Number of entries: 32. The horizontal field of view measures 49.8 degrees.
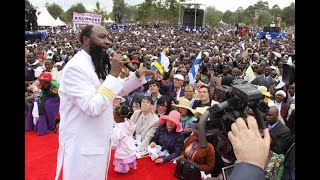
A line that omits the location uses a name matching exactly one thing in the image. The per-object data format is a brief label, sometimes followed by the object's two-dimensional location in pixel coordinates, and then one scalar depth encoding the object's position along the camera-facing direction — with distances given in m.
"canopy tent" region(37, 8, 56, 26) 27.51
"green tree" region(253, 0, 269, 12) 69.28
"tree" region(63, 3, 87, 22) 62.38
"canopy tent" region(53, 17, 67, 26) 29.56
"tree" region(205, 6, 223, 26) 62.46
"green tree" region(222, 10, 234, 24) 80.84
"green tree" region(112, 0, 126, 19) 61.31
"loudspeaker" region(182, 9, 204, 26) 37.62
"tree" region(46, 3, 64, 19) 62.41
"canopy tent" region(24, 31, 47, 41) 18.93
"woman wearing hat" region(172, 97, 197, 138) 5.11
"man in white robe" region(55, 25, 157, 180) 2.52
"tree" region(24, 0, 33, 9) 19.47
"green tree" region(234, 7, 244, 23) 70.19
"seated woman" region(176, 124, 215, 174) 4.11
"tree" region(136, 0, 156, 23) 48.19
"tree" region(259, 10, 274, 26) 58.06
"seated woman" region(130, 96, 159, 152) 5.26
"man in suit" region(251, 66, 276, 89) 7.17
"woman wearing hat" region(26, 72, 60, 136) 6.10
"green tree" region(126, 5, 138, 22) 64.88
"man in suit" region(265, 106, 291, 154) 3.88
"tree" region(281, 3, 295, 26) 57.22
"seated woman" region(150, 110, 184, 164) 4.85
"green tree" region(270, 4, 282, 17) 67.12
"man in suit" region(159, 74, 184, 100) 6.90
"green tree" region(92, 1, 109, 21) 61.34
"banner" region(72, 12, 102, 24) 15.73
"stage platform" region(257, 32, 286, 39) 24.83
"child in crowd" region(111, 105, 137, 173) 4.54
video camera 1.27
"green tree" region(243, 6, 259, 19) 68.79
